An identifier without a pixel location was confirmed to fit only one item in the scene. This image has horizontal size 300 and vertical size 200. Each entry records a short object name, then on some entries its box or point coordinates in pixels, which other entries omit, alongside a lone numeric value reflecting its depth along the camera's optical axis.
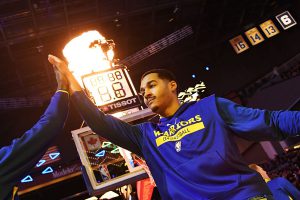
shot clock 6.12
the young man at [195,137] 2.29
